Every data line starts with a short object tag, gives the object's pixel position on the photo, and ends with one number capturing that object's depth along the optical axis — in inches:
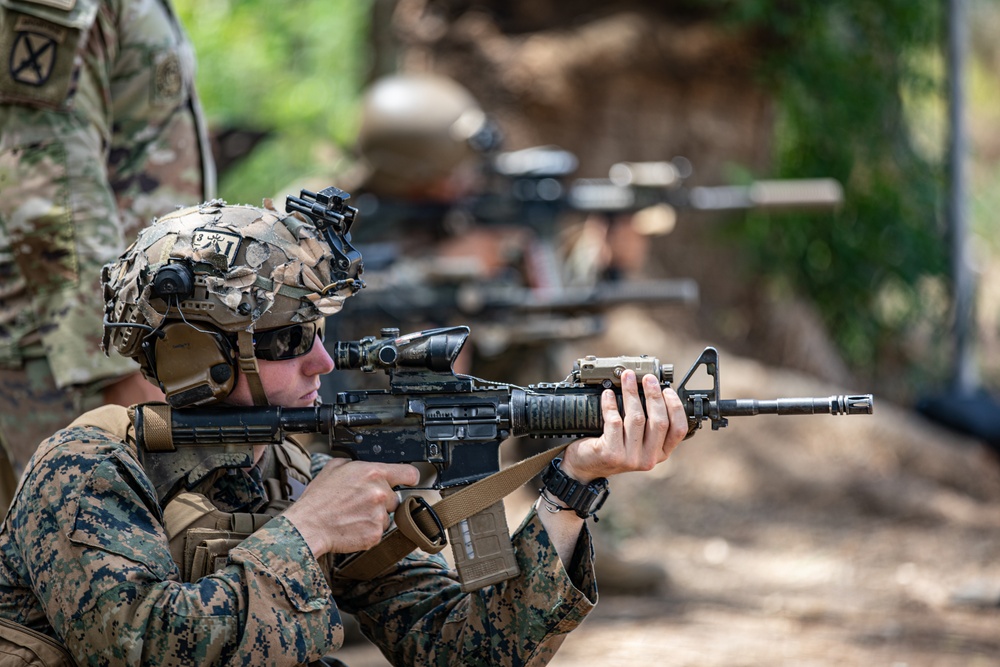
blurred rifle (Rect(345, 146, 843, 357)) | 608.1
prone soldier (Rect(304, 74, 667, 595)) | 609.3
